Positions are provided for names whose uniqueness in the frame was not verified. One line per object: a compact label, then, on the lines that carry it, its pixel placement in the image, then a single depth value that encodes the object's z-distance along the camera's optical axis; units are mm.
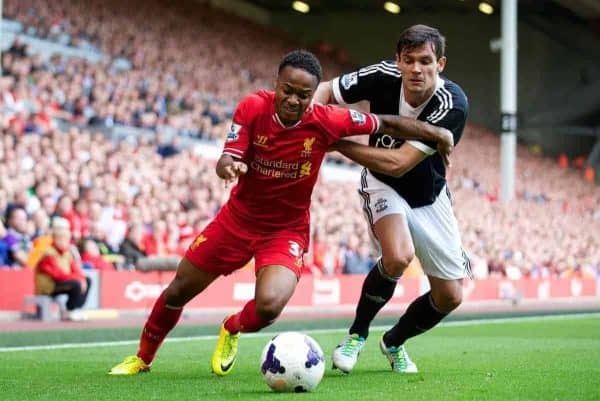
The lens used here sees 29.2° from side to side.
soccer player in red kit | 7285
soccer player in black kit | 7805
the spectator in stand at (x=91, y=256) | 16312
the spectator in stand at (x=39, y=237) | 15188
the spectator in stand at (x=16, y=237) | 15307
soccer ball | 6766
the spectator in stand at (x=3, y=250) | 15191
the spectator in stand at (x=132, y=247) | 16875
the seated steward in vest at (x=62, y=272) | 15016
